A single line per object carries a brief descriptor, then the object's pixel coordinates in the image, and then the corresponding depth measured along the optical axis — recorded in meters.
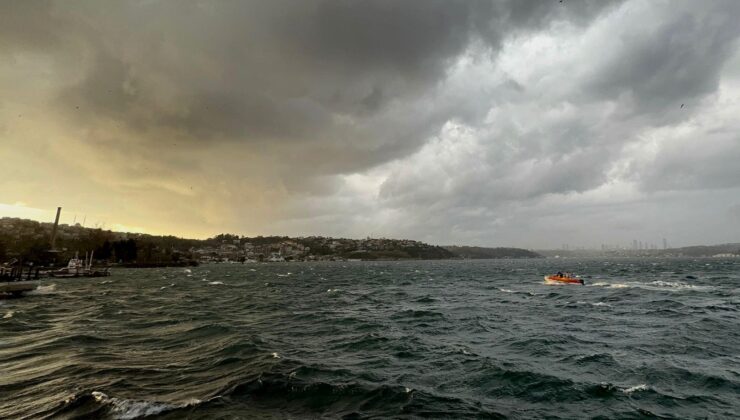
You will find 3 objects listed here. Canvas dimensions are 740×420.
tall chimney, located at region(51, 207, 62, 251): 172.12
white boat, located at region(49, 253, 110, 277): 111.02
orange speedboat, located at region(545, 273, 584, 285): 76.94
